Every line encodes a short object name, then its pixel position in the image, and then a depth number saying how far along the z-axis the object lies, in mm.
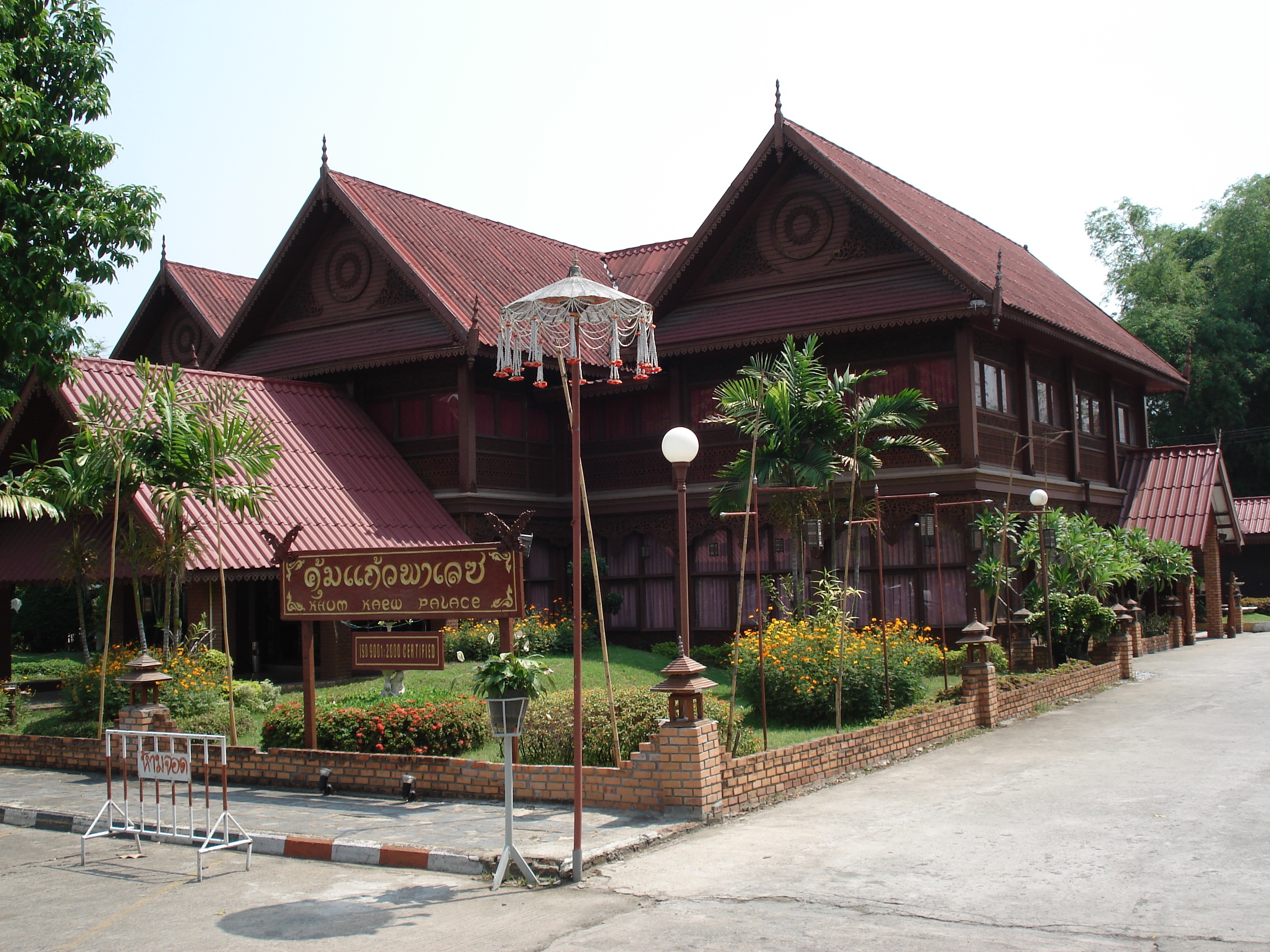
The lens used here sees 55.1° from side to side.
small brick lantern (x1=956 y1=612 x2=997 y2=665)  14742
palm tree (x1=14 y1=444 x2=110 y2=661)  15016
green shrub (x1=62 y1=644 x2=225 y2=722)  14477
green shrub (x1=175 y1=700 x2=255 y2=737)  14117
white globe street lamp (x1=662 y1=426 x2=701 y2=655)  10164
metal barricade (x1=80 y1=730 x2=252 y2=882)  9227
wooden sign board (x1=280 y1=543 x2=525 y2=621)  11305
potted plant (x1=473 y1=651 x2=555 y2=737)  9164
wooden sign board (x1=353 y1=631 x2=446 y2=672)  11688
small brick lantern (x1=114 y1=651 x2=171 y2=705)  13148
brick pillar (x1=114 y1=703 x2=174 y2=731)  12922
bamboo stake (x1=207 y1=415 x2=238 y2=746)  12633
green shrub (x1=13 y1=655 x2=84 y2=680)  22241
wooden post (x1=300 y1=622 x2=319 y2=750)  12375
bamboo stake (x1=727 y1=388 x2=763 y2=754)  11117
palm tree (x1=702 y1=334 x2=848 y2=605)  18188
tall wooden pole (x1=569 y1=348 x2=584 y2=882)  8352
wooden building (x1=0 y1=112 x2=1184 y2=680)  21750
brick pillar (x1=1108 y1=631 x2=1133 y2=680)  19812
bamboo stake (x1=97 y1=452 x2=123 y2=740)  13344
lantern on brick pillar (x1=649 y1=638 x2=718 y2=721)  9906
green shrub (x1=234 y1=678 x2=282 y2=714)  16109
